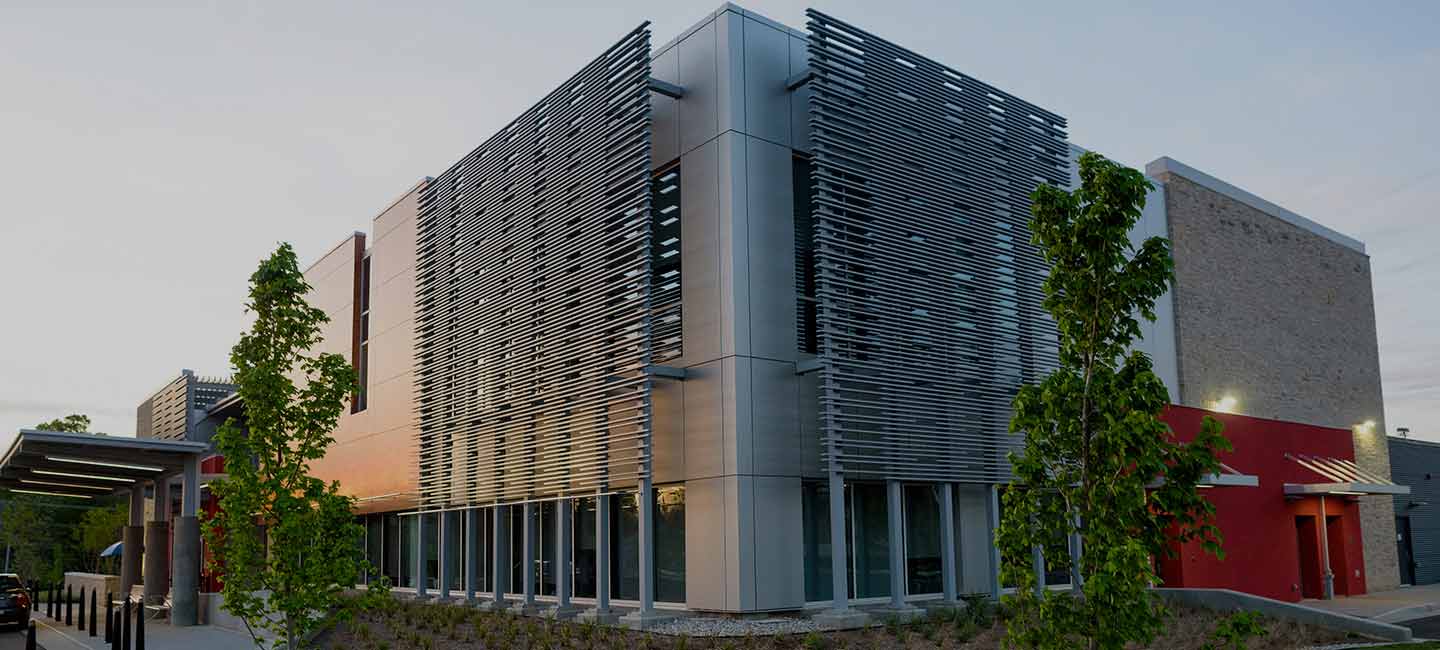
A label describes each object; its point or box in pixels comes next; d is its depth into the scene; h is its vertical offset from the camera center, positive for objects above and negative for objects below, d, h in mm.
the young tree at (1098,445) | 7895 +263
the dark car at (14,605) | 26969 -2287
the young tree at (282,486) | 12773 +196
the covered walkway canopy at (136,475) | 24406 +898
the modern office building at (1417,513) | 37094 -1311
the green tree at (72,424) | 71062 +5342
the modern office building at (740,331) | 18328 +2845
